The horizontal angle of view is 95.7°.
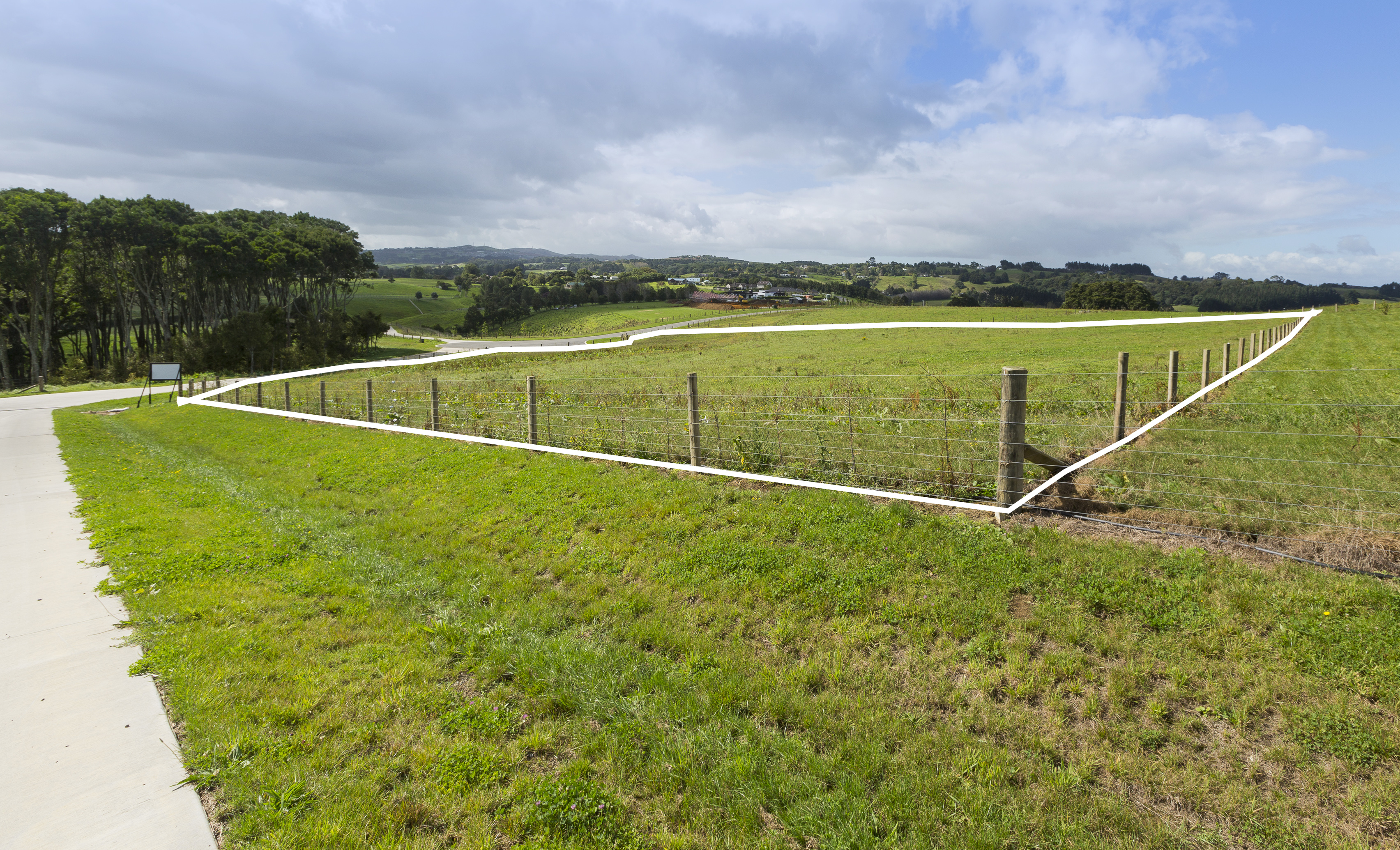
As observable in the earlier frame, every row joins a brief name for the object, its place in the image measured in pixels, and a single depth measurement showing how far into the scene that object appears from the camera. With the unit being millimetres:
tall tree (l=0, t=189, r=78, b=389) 46750
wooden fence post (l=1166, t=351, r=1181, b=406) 10594
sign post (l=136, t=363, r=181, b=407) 28781
